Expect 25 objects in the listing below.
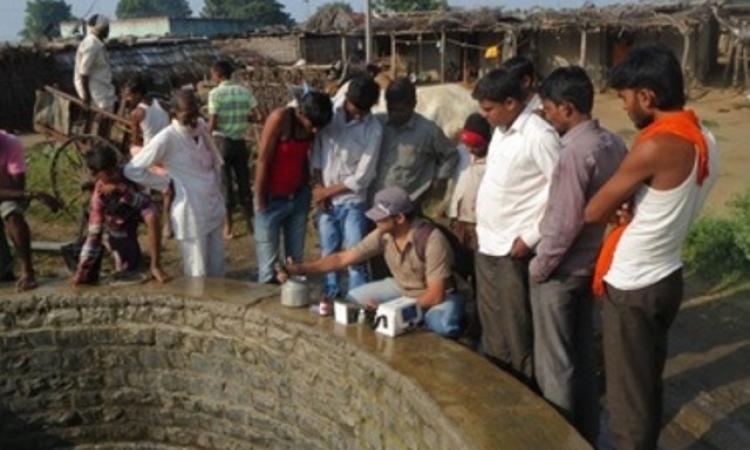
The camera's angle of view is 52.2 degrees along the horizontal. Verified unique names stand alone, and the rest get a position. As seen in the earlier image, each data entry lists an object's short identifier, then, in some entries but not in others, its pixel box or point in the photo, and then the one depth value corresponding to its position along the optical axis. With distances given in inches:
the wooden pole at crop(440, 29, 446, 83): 878.4
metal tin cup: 174.4
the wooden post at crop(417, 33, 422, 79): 935.0
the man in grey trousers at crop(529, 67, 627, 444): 130.6
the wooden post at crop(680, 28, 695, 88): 756.6
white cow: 331.3
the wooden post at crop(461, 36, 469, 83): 924.0
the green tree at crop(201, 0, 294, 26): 2330.2
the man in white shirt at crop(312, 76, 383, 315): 190.5
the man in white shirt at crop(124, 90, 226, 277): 187.9
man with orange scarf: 117.7
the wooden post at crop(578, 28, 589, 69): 818.2
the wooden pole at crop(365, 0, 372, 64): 515.6
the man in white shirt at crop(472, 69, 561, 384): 142.8
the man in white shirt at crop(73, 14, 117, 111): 346.0
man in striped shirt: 315.6
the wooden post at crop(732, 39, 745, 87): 775.7
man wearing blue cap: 162.1
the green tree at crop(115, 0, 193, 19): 3125.0
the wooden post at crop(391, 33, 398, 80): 896.3
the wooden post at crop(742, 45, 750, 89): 772.6
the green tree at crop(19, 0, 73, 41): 3006.9
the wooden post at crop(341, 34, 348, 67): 917.1
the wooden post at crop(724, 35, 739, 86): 805.2
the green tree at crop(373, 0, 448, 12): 1854.8
